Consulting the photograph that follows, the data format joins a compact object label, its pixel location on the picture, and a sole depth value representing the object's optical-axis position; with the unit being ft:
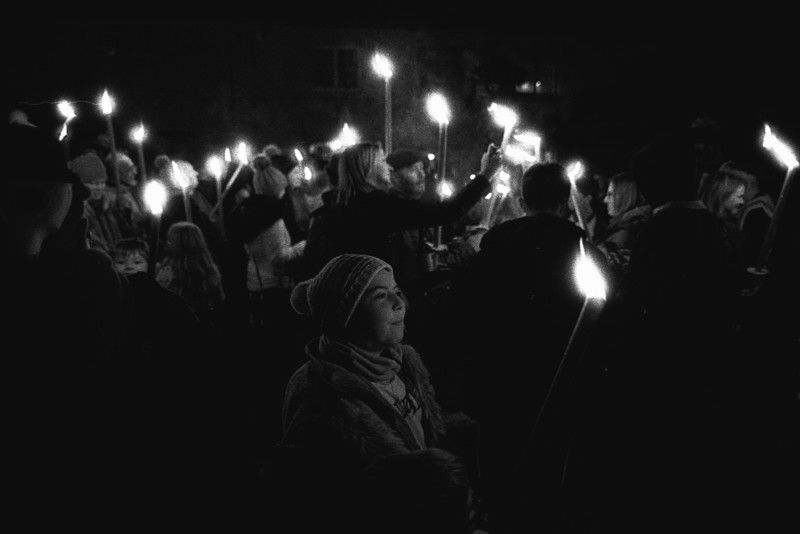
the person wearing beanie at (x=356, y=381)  7.20
